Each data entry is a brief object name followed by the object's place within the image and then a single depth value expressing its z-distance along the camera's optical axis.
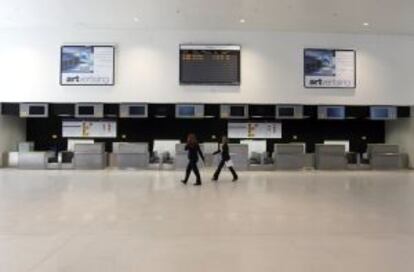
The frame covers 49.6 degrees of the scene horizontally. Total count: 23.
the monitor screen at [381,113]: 20.97
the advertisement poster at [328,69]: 20.25
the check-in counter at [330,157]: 20.91
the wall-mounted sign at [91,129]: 22.12
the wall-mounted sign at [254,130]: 22.30
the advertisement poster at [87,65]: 19.81
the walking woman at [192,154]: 13.84
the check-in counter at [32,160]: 20.31
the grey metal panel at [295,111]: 20.80
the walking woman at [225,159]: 15.11
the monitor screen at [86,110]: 20.56
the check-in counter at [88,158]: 20.38
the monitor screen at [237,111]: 20.48
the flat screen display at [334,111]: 21.03
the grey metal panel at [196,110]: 20.53
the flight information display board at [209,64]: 19.81
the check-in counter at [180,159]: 20.34
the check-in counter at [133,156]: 20.39
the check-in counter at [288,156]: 20.58
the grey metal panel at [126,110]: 20.41
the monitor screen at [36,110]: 20.33
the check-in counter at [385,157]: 21.03
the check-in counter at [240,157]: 20.38
